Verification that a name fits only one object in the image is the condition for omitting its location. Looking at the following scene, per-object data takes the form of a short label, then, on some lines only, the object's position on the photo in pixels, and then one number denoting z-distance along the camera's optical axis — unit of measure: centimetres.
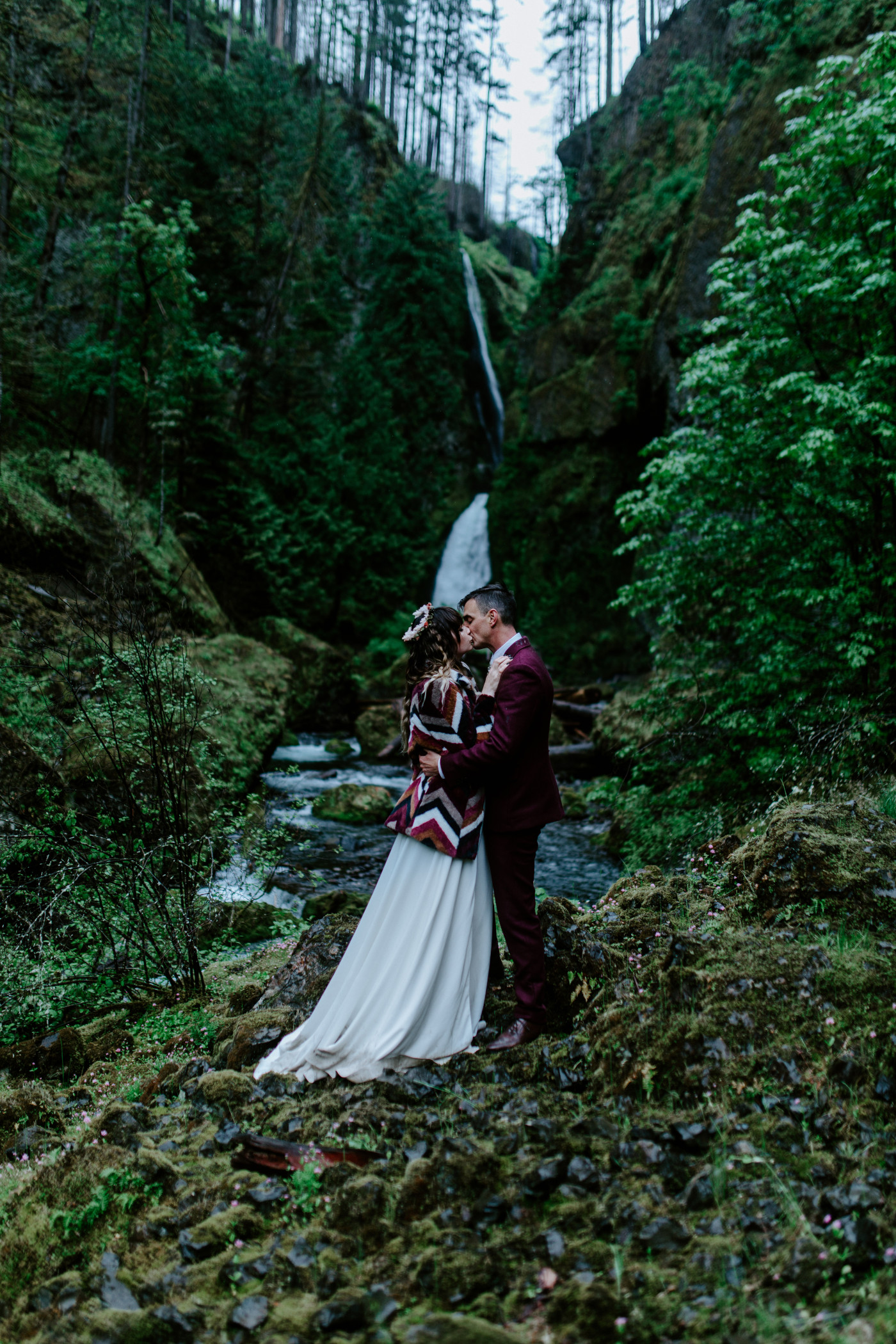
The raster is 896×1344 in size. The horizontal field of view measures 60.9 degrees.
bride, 353
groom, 361
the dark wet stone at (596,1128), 287
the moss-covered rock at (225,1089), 346
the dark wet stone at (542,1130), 286
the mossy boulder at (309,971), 432
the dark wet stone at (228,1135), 316
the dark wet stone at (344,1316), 217
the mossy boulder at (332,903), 764
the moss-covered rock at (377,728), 1681
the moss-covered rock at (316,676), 1830
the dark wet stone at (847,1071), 282
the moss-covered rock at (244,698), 1052
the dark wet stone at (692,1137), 273
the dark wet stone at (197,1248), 258
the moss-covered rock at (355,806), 1192
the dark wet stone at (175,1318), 228
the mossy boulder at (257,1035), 384
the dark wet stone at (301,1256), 243
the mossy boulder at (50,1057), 479
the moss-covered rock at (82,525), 1109
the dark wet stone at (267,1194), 276
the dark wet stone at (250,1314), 224
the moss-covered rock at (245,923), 679
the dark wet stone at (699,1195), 242
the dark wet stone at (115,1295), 242
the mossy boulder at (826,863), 393
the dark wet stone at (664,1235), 228
